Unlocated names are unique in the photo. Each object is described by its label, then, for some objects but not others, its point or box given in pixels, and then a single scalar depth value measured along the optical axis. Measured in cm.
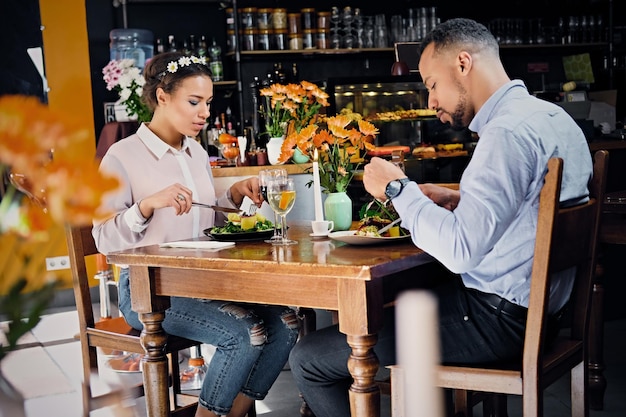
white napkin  230
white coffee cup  247
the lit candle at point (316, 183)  247
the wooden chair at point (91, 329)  260
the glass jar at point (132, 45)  581
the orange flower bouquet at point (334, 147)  243
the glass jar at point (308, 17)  660
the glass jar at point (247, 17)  650
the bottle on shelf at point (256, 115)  598
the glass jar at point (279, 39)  661
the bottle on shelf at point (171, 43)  638
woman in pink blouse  241
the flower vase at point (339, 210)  254
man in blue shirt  188
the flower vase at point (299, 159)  455
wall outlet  619
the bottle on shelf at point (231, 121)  625
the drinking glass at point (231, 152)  486
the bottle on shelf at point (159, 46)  648
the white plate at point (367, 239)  217
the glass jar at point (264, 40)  657
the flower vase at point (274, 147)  467
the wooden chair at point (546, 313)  181
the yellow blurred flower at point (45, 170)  48
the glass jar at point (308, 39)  664
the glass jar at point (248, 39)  652
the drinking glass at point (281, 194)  232
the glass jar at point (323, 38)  667
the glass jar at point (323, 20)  664
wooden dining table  192
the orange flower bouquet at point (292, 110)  336
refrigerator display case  605
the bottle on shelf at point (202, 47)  632
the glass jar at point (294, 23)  662
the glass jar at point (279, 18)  658
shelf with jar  653
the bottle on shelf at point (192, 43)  653
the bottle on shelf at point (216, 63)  648
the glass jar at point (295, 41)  662
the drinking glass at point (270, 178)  235
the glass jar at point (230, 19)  643
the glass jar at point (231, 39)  648
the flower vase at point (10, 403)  56
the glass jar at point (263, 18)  655
